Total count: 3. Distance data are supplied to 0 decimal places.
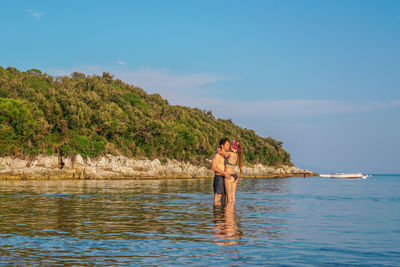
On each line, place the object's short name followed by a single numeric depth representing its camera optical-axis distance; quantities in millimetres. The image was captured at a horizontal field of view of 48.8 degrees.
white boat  147875
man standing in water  19422
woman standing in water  19580
